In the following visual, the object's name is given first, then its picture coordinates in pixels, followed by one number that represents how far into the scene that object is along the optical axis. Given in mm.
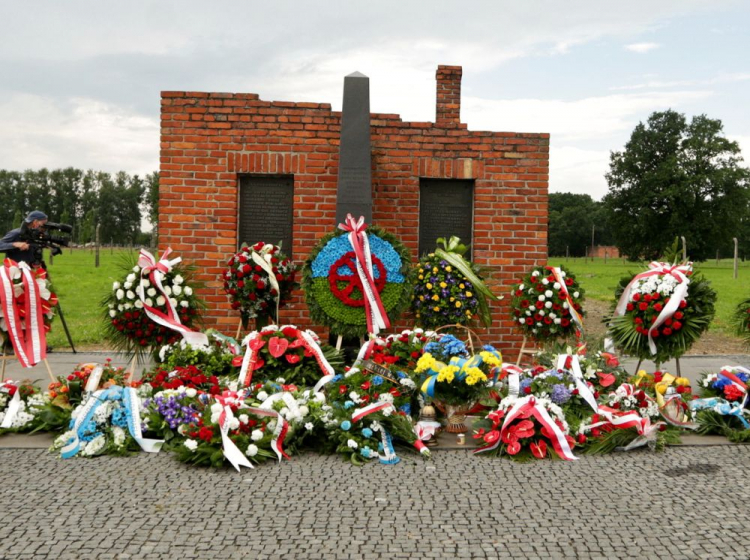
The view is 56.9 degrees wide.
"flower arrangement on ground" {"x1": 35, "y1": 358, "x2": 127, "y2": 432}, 5211
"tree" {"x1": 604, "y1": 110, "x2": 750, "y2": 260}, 42000
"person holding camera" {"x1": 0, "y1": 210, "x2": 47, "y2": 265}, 7973
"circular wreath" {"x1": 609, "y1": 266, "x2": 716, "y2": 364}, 5973
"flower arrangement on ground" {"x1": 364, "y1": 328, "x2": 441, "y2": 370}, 5809
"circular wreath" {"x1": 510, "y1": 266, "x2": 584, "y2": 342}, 6633
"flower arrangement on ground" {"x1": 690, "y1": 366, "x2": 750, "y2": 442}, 5289
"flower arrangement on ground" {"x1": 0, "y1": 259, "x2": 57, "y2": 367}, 5738
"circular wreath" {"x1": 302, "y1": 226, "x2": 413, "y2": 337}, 6758
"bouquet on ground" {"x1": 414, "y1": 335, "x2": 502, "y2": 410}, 5012
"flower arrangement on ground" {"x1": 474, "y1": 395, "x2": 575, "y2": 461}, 4777
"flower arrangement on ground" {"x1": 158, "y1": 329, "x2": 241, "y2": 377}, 5902
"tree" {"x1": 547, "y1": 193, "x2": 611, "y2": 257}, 77312
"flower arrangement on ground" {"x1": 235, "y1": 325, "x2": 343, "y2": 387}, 5820
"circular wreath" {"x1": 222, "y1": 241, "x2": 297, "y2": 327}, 6801
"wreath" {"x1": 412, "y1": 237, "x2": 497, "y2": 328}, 6828
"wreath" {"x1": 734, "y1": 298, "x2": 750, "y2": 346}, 6047
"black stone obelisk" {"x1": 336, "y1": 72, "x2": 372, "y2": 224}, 7395
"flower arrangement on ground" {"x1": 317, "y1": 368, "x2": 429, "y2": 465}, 4707
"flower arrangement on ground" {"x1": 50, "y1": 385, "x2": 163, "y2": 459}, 4770
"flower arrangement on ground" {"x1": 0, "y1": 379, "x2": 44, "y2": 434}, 5219
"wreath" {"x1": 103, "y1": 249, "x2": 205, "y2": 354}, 6086
